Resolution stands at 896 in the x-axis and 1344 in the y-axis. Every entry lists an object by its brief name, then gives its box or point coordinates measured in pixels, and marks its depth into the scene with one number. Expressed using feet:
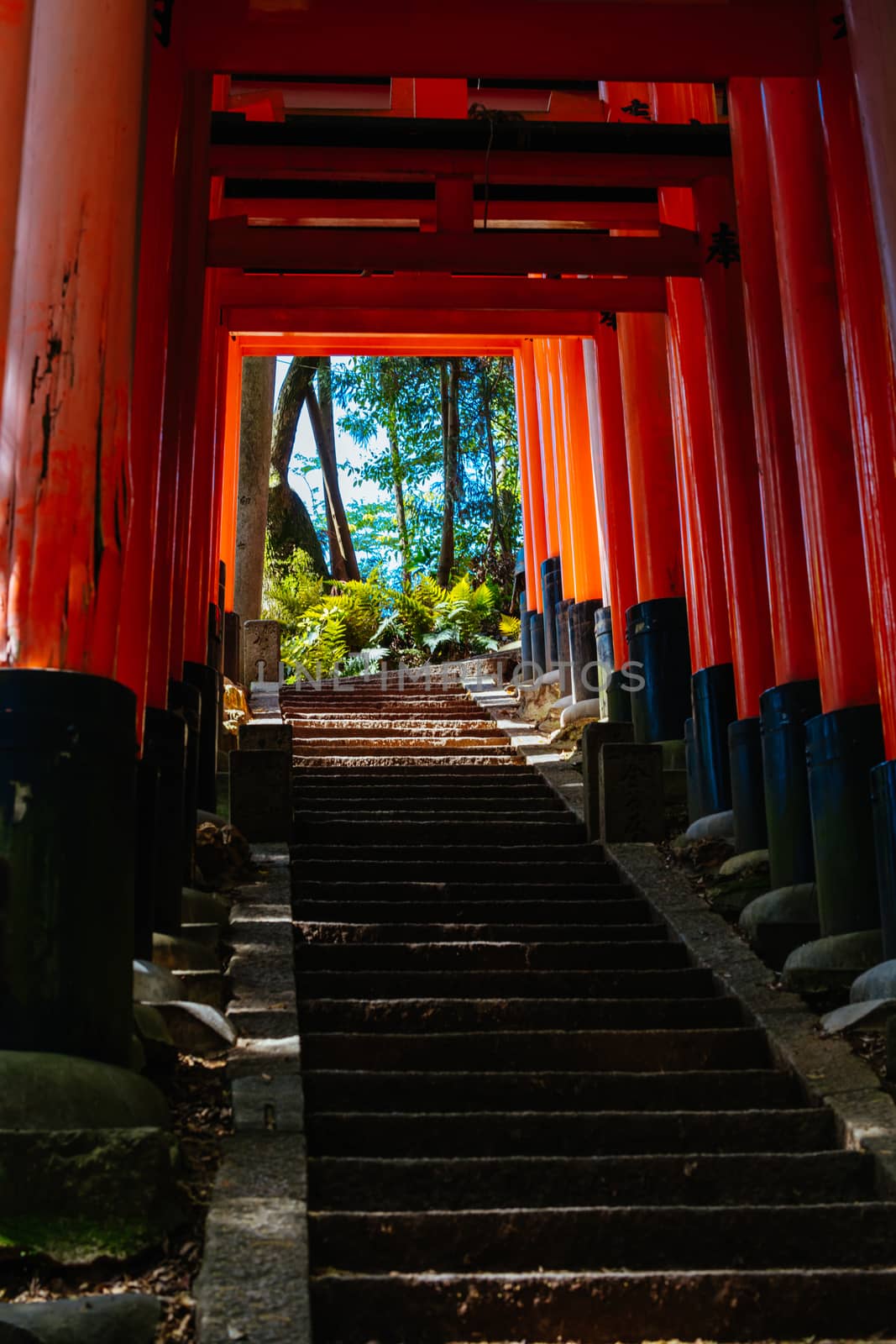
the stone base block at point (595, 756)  28.12
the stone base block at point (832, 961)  19.71
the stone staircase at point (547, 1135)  12.42
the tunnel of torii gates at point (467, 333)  14.80
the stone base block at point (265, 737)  29.07
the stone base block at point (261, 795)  27.35
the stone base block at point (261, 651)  51.98
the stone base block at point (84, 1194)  11.87
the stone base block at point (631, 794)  27.50
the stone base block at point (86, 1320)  10.54
